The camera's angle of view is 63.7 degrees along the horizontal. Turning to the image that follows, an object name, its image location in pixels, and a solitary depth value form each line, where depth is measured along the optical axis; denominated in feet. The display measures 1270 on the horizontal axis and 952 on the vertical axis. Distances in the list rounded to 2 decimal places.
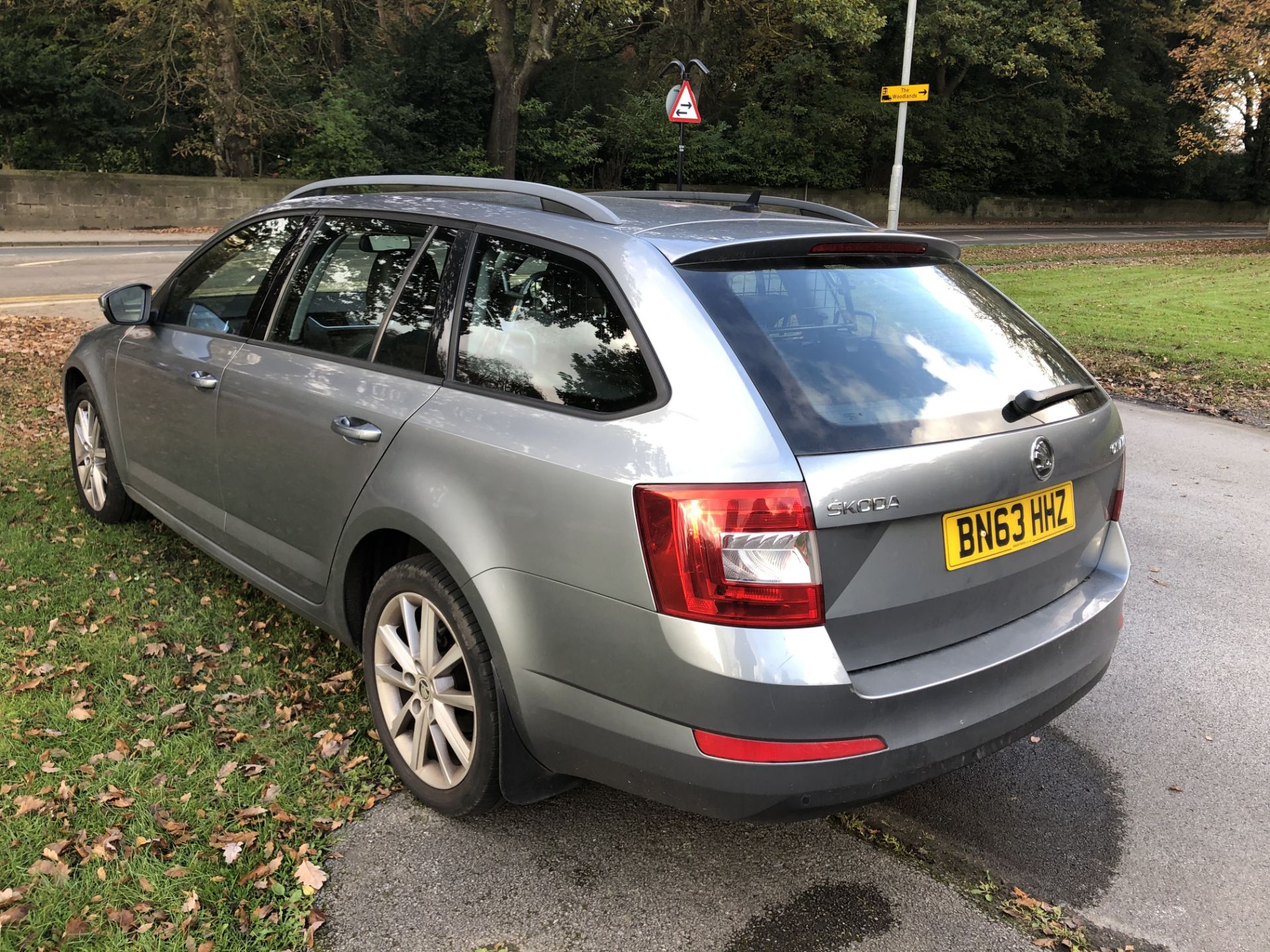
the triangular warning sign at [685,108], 47.93
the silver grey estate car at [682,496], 7.32
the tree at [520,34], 83.66
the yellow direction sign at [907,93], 67.92
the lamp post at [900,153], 73.90
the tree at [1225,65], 83.92
